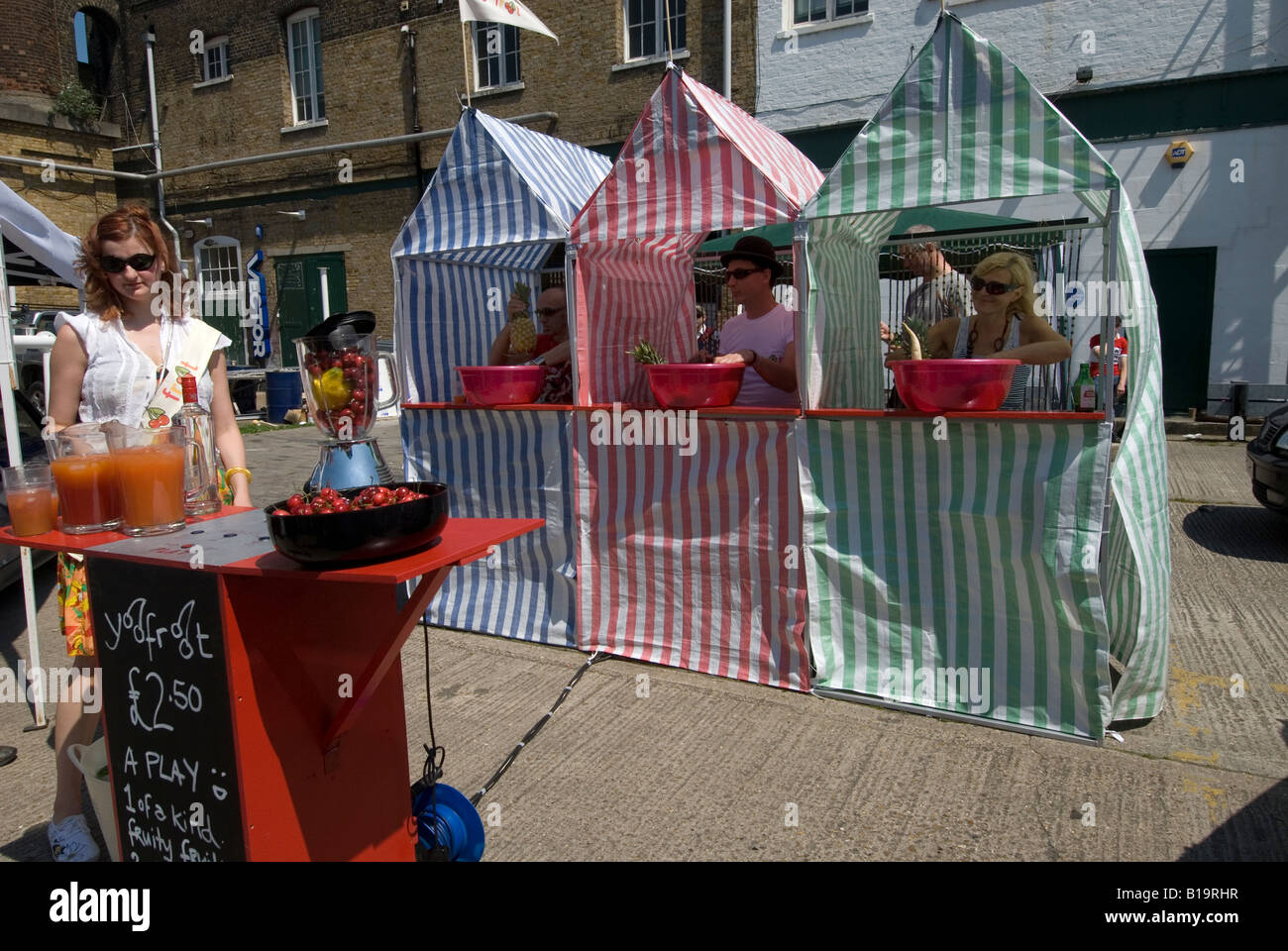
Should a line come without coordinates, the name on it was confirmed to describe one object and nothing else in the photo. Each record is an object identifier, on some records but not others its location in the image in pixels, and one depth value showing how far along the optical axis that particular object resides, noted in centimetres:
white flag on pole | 510
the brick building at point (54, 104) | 1892
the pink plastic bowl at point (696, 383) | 416
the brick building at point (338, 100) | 1441
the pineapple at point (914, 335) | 434
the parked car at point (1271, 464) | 616
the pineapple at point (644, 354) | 446
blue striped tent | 477
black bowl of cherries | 184
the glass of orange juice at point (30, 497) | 231
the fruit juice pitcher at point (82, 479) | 228
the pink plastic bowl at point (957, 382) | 357
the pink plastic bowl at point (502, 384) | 485
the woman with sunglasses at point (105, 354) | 279
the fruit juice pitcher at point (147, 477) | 229
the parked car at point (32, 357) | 1264
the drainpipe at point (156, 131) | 1946
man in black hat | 459
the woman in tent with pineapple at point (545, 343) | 528
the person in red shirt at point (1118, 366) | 582
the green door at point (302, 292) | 1789
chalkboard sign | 209
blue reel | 263
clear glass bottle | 254
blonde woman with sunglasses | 388
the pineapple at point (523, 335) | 545
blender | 238
